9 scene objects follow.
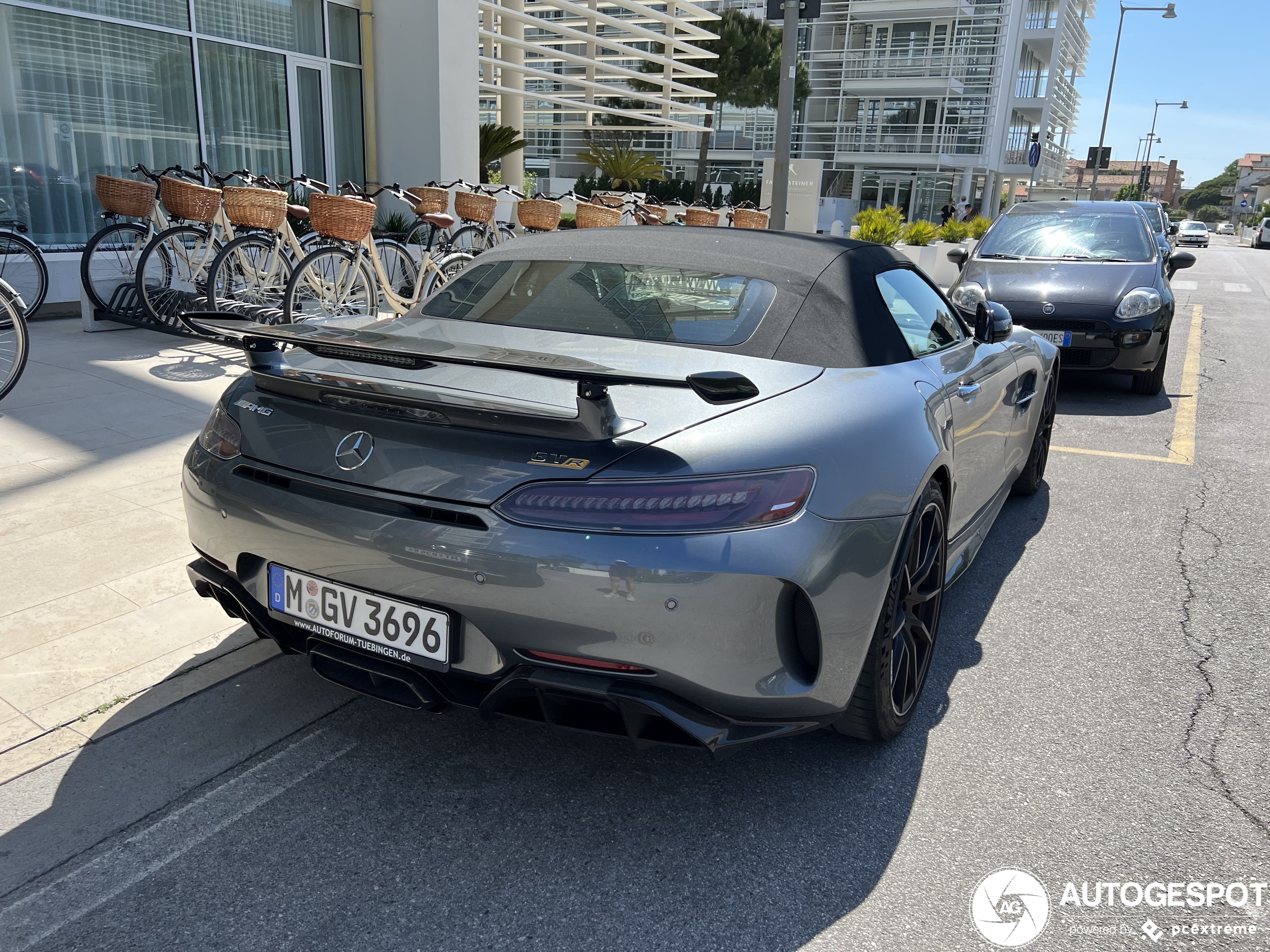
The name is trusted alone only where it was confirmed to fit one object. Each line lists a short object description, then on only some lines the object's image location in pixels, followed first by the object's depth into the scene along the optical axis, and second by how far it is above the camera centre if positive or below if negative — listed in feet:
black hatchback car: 24.45 -1.97
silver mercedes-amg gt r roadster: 6.79 -2.35
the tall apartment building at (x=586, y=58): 61.41 +9.31
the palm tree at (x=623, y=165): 93.45 +2.23
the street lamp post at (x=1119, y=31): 139.87 +26.06
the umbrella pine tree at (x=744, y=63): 137.90 +17.97
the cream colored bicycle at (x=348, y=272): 23.99 -2.39
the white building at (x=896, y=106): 156.25 +14.86
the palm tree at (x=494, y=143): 52.08 +2.06
